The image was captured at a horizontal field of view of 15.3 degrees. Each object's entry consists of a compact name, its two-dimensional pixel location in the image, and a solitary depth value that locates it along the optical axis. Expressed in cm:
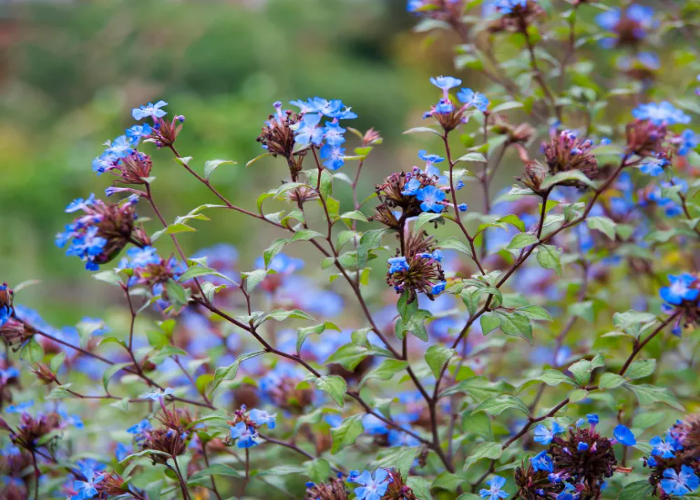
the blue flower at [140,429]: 183
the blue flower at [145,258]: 171
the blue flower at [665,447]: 174
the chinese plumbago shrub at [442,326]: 176
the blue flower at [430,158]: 177
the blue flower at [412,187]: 174
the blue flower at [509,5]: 190
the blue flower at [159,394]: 179
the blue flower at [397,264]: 174
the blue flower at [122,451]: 190
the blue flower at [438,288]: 176
